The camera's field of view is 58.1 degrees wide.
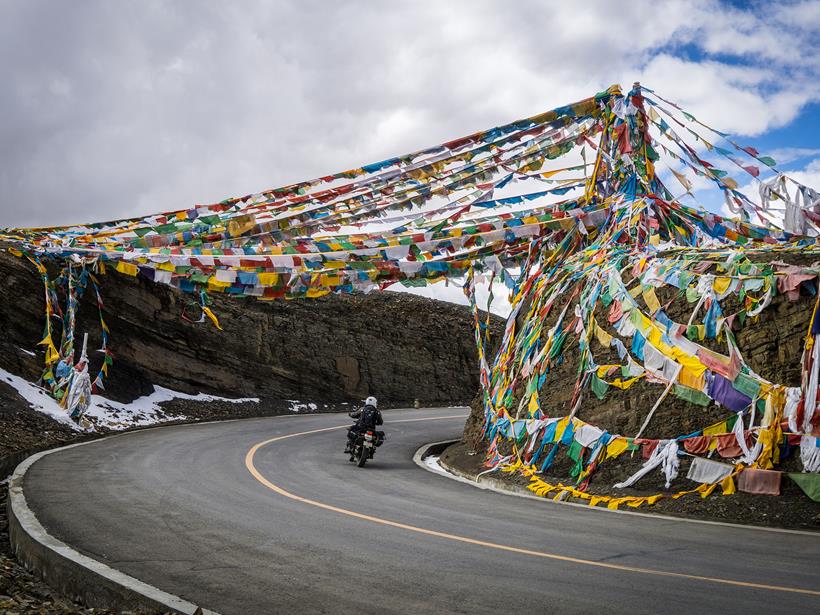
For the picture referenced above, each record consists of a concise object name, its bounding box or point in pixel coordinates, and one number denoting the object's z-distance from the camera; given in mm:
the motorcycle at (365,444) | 15180
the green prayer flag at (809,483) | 9680
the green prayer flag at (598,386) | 12555
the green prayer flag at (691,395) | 11133
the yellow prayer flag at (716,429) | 10781
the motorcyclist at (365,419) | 15734
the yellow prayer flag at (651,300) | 12430
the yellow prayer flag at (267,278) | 13422
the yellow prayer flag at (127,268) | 14195
